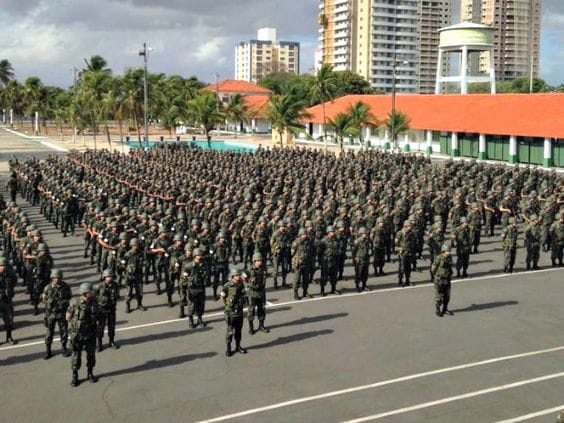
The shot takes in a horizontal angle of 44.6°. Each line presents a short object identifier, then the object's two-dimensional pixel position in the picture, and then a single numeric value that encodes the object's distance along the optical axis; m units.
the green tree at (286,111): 49.62
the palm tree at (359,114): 48.28
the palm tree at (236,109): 62.62
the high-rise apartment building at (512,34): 178.75
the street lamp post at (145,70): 44.38
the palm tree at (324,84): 50.53
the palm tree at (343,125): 46.69
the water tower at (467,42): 67.44
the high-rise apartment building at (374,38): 143.25
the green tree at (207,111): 55.78
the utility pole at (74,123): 62.74
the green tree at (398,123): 50.94
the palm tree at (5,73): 111.94
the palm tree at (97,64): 74.56
